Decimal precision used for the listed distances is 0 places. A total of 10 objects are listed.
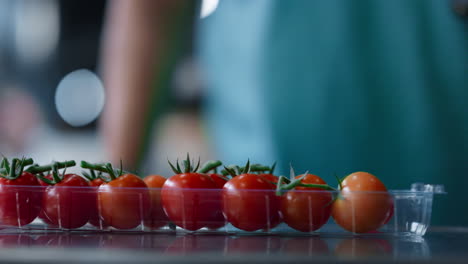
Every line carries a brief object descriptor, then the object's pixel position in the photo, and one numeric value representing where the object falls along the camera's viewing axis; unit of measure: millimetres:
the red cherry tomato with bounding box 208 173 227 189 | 594
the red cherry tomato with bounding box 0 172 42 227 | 571
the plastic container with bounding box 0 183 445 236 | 565
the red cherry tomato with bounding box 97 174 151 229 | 568
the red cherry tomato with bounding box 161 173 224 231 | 564
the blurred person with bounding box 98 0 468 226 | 915
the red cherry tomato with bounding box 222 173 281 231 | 560
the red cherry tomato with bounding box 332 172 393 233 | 567
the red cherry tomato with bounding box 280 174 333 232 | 564
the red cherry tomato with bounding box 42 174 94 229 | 574
